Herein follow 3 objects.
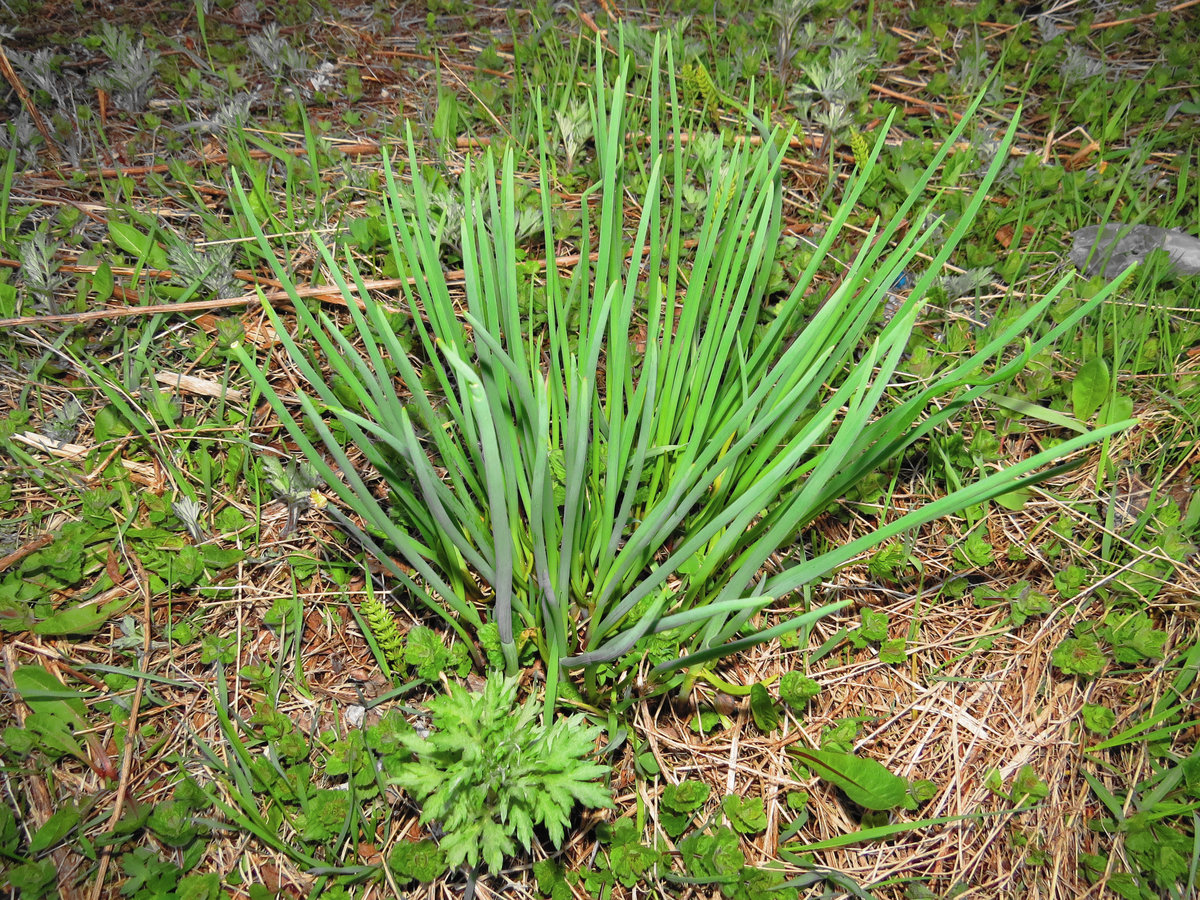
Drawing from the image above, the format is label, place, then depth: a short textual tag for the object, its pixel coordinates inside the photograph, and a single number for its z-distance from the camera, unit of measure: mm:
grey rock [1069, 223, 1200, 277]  721
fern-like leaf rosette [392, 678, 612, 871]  457
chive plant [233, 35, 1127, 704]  459
